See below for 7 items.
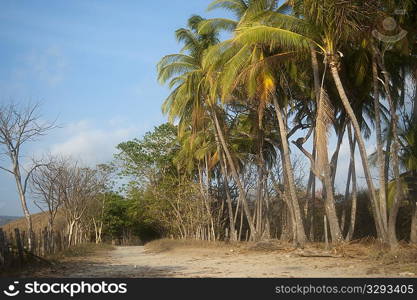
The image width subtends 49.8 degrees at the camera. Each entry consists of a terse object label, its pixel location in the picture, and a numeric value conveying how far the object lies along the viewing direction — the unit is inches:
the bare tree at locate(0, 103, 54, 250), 588.7
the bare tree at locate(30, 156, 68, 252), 970.1
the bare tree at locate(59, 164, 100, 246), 1037.0
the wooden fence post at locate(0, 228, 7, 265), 431.5
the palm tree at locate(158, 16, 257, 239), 929.5
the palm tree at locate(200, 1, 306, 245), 677.9
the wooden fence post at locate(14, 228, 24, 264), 476.1
